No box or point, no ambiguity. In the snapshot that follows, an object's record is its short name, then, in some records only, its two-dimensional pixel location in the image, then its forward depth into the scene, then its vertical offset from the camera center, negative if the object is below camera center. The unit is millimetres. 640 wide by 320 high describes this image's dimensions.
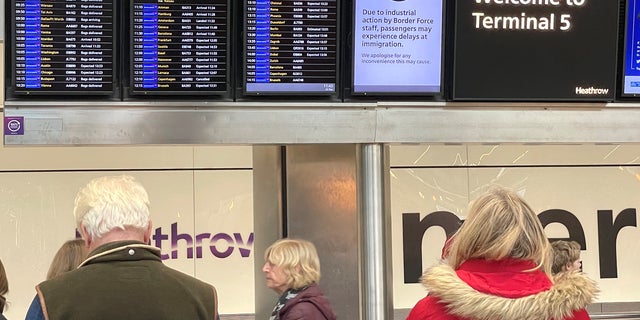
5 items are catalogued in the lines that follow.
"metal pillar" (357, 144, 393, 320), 4215 -522
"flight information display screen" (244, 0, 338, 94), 4078 +391
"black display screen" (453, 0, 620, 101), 4312 +402
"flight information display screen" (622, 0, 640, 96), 4547 +409
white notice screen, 4191 +403
